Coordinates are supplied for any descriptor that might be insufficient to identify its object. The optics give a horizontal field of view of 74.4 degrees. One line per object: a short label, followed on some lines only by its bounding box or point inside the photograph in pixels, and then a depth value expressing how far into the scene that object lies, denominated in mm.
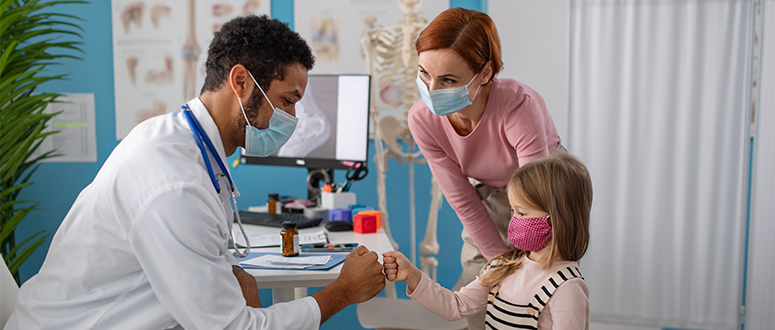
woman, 1498
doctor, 927
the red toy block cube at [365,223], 1913
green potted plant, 2537
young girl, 1265
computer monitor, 2197
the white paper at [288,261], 1454
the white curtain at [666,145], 2664
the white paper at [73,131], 3062
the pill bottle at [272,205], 2260
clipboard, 1432
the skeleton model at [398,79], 2666
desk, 1384
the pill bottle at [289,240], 1562
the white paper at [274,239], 1734
